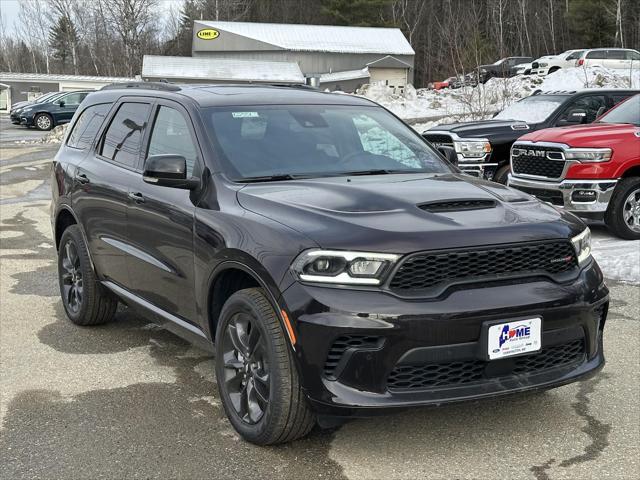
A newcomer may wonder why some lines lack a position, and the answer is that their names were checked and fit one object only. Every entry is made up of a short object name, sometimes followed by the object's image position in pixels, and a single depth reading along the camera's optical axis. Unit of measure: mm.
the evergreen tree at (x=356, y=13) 69000
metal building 55750
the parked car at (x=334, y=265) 3271
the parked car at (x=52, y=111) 33781
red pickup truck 8977
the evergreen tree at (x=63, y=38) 80500
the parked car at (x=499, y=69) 26775
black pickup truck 11625
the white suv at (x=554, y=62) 40222
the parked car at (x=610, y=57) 38781
